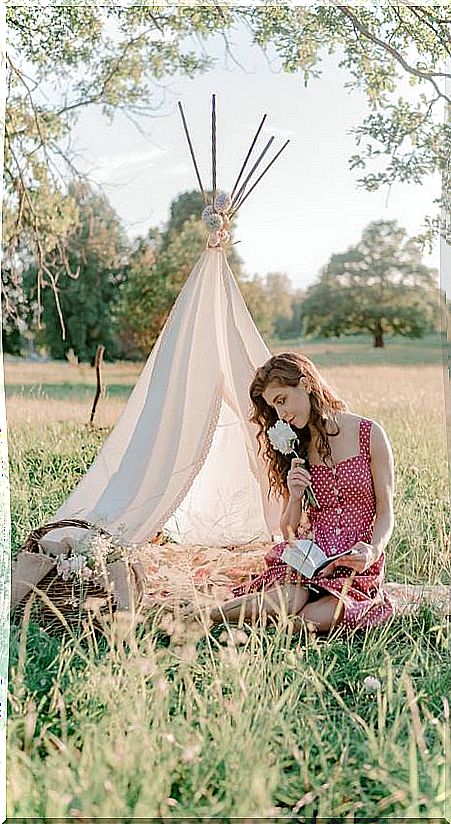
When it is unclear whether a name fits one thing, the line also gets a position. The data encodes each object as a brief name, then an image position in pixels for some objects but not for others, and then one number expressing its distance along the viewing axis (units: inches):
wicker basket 112.1
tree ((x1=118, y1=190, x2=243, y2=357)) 276.2
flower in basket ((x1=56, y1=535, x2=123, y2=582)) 113.0
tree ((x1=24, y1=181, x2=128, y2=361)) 269.1
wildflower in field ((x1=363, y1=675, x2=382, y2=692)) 97.6
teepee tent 131.3
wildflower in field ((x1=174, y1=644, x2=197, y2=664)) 93.4
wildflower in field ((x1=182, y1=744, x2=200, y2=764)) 82.0
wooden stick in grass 193.3
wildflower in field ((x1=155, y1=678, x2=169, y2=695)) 86.4
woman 111.7
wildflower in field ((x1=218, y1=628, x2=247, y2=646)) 96.7
